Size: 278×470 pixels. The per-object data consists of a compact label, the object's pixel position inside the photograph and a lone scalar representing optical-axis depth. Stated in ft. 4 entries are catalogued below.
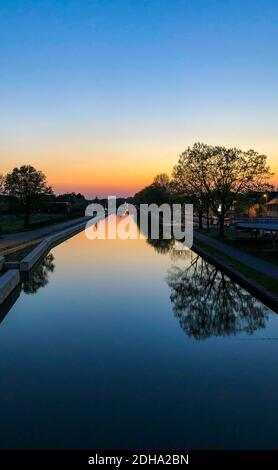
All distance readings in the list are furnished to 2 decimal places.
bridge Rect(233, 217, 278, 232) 102.54
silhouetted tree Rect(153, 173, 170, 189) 424.05
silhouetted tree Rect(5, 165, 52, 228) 192.24
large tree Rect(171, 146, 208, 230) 142.51
